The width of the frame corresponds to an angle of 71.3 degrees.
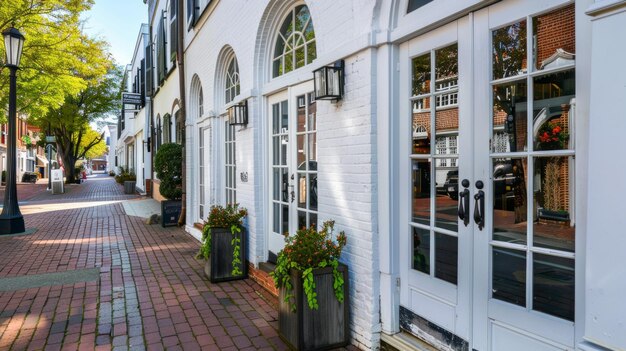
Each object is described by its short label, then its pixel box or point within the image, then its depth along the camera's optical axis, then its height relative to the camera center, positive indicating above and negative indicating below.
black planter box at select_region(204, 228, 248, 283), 5.25 -1.11
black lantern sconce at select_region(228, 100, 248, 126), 5.52 +0.67
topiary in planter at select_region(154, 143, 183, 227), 9.72 -0.24
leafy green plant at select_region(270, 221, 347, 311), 3.21 -0.73
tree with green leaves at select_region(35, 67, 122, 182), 26.23 +3.30
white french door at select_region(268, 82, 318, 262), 4.38 +0.03
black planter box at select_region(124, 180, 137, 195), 20.80 -0.99
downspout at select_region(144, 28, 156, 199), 15.29 +2.00
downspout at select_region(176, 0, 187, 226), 9.09 +1.78
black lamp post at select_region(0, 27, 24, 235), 8.70 +0.36
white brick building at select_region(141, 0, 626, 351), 1.88 +0.00
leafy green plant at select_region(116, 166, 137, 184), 22.71 -0.61
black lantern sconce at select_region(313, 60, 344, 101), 3.49 +0.69
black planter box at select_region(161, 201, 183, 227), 9.66 -1.02
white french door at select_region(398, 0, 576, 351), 2.16 -0.07
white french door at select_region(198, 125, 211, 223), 7.66 -0.10
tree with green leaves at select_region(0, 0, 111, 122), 11.46 +3.30
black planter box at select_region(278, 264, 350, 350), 3.24 -1.15
